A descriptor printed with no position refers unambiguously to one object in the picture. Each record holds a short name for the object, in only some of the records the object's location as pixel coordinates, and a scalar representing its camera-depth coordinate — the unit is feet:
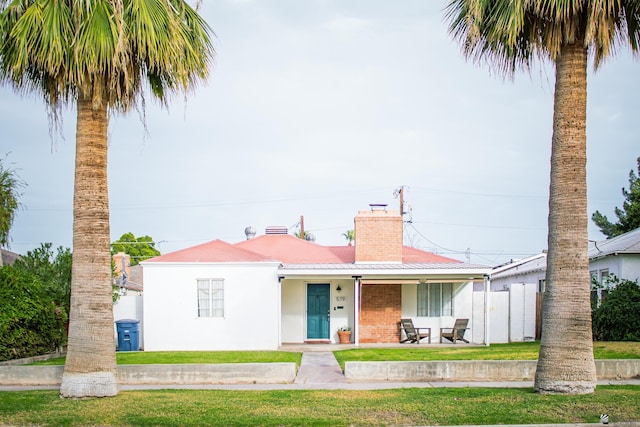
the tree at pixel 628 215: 125.39
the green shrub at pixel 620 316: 69.92
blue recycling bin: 77.61
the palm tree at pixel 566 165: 39.19
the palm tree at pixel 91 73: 39.01
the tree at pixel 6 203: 84.38
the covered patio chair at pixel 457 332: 80.48
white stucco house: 77.87
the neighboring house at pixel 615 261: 77.71
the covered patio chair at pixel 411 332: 80.38
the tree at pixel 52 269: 71.15
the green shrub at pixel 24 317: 59.57
